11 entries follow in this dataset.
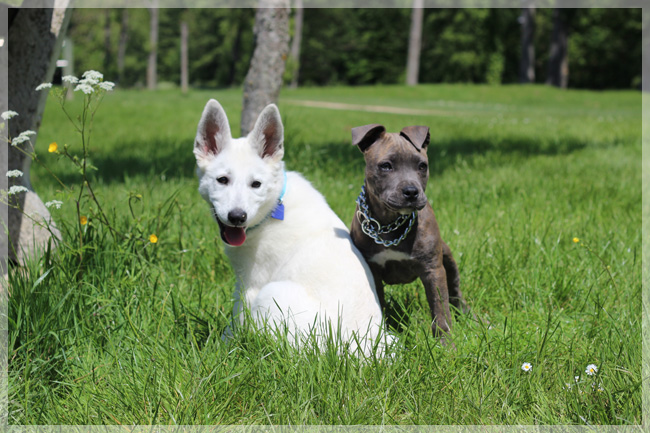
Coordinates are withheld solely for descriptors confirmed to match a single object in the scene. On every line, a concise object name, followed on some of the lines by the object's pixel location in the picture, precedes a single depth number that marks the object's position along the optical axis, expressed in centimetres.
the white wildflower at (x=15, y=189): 285
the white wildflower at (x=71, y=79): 303
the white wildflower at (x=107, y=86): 297
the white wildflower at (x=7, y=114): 281
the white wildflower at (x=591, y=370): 253
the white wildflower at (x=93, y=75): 308
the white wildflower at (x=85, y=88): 292
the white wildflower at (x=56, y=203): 301
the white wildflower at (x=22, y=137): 290
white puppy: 270
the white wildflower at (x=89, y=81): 303
